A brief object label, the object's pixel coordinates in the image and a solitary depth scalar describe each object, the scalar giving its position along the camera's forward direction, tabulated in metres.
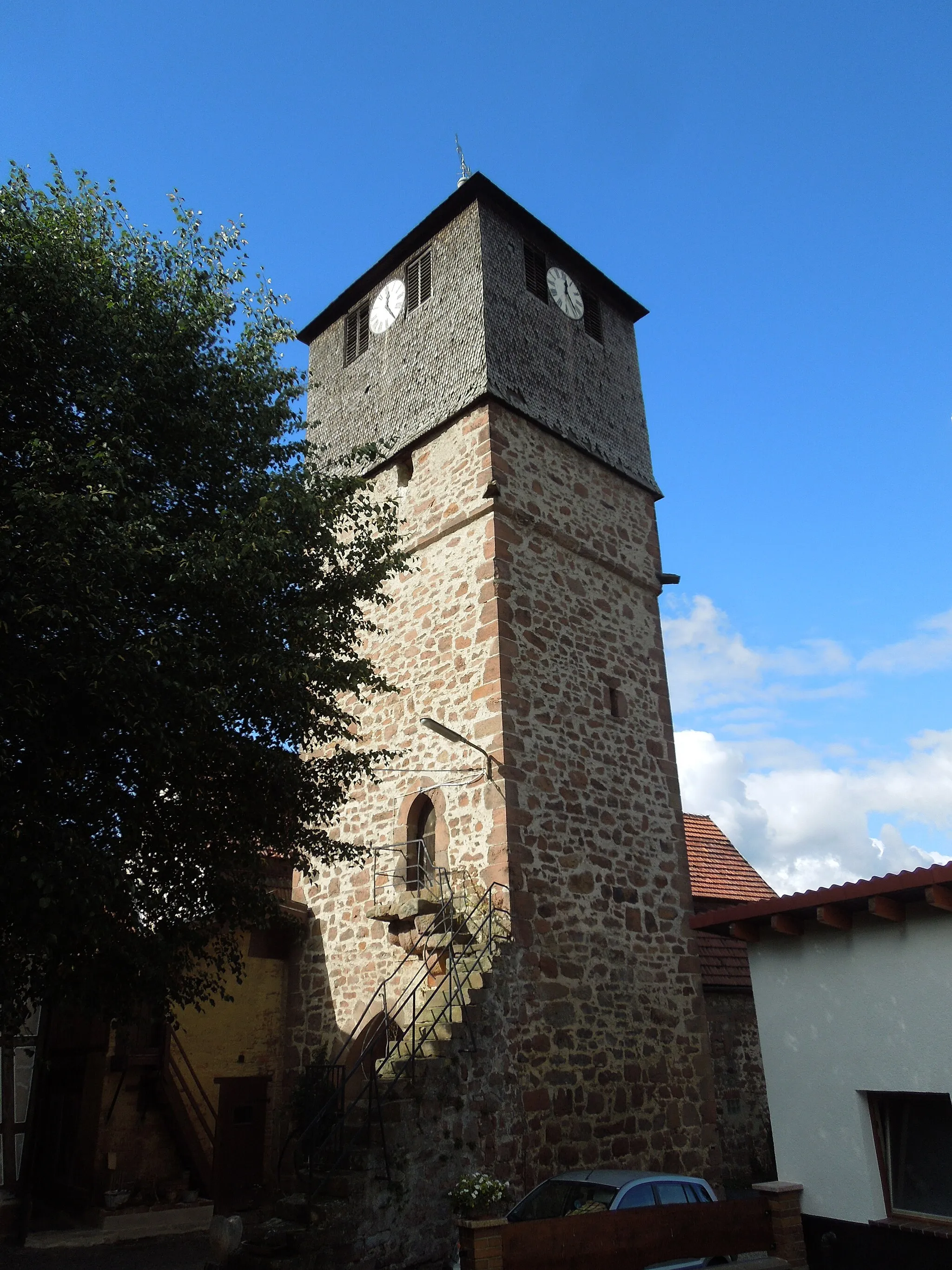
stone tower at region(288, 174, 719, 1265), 9.73
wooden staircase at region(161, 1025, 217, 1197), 11.55
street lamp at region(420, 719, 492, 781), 10.06
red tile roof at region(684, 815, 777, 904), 15.83
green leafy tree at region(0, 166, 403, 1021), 6.71
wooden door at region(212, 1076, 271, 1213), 11.78
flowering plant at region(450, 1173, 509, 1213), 7.04
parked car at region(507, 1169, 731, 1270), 7.09
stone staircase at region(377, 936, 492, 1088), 8.58
